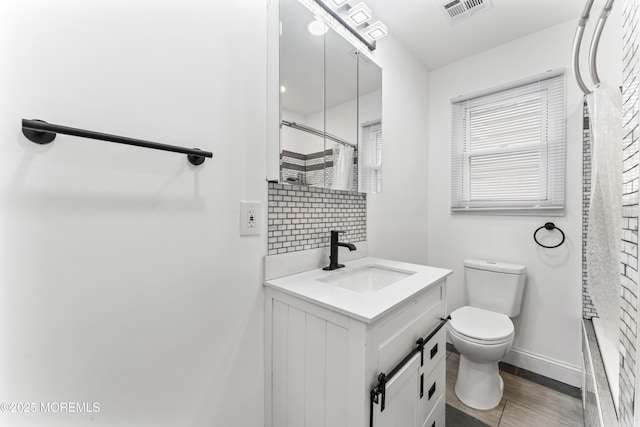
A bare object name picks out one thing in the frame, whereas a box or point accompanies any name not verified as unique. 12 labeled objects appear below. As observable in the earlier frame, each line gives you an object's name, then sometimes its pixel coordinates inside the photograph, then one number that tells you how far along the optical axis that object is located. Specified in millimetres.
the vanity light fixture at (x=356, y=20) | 1343
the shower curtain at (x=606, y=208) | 1007
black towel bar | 600
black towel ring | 1806
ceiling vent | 1611
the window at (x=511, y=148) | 1830
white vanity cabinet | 824
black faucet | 1343
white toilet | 1519
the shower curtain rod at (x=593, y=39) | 1056
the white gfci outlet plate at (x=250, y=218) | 1062
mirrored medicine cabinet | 1146
